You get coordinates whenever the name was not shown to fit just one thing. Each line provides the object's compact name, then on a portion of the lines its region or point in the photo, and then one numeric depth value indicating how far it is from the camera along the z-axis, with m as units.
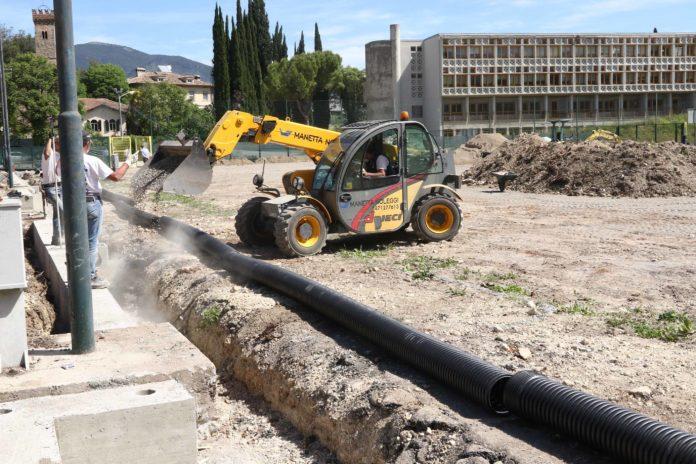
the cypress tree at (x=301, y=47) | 99.74
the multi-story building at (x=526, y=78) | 79.00
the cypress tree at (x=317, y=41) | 96.75
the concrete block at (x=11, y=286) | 5.49
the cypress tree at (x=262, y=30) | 89.81
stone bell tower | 79.71
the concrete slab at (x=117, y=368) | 5.22
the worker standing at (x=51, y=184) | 11.30
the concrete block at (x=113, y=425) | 4.46
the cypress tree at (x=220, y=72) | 73.69
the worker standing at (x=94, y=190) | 8.86
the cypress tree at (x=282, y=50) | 96.00
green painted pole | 5.52
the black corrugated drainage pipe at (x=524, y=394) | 4.16
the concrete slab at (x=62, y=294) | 7.26
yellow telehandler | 11.77
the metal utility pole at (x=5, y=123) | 24.86
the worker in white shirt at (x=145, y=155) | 13.05
